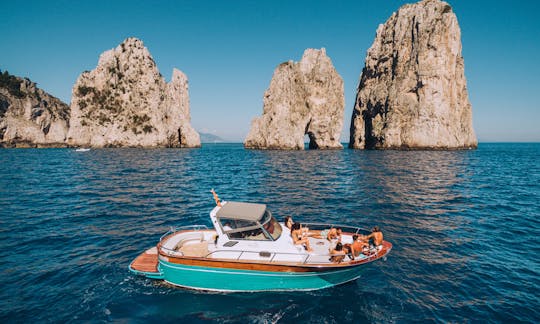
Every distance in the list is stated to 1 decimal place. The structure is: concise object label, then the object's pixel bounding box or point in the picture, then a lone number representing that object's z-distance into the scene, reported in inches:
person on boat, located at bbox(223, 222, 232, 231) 406.0
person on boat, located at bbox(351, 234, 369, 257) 392.8
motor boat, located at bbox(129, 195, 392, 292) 365.7
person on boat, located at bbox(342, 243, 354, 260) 393.4
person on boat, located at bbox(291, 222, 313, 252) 410.1
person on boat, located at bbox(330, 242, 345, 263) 374.9
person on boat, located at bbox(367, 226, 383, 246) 421.4
